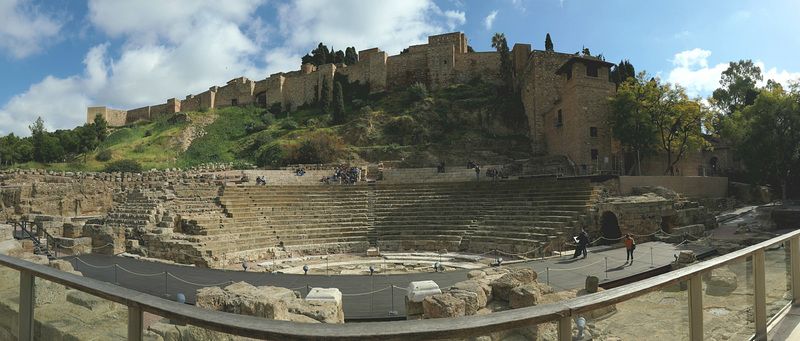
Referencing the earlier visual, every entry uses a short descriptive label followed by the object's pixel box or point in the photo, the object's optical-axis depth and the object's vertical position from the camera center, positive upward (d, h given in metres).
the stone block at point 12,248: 10.02 -1.75
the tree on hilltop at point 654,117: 23.62 +3.92
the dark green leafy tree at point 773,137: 22.61 +2.52
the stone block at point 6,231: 10.82 -1.38
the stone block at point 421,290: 6.87 -2.03
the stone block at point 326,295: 7.02 -2.15
